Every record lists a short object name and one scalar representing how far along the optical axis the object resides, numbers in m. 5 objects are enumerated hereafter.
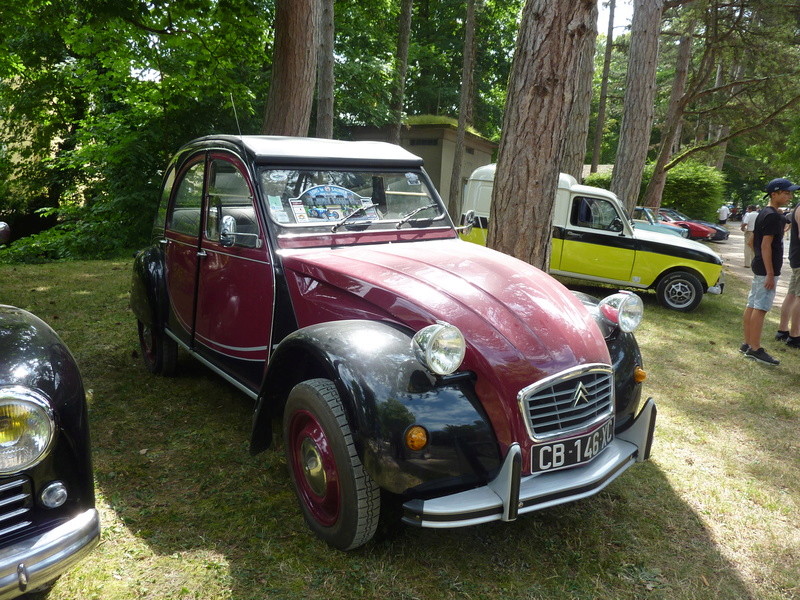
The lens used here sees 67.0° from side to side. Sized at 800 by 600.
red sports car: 23.95
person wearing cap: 6.43
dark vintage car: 2.01
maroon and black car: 2.62
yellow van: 9.78
